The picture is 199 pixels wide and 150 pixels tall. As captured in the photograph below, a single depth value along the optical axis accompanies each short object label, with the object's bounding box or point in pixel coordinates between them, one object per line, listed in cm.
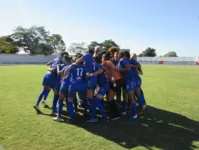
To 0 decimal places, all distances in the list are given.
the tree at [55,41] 9656
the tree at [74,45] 10606
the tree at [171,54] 12684
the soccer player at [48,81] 778
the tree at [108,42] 10450
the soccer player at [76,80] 637
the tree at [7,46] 8138
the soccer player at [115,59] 779
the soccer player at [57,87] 739
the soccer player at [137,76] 752
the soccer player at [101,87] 658
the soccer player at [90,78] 626
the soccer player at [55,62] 757
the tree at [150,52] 10829
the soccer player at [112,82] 696
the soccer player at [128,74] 692
